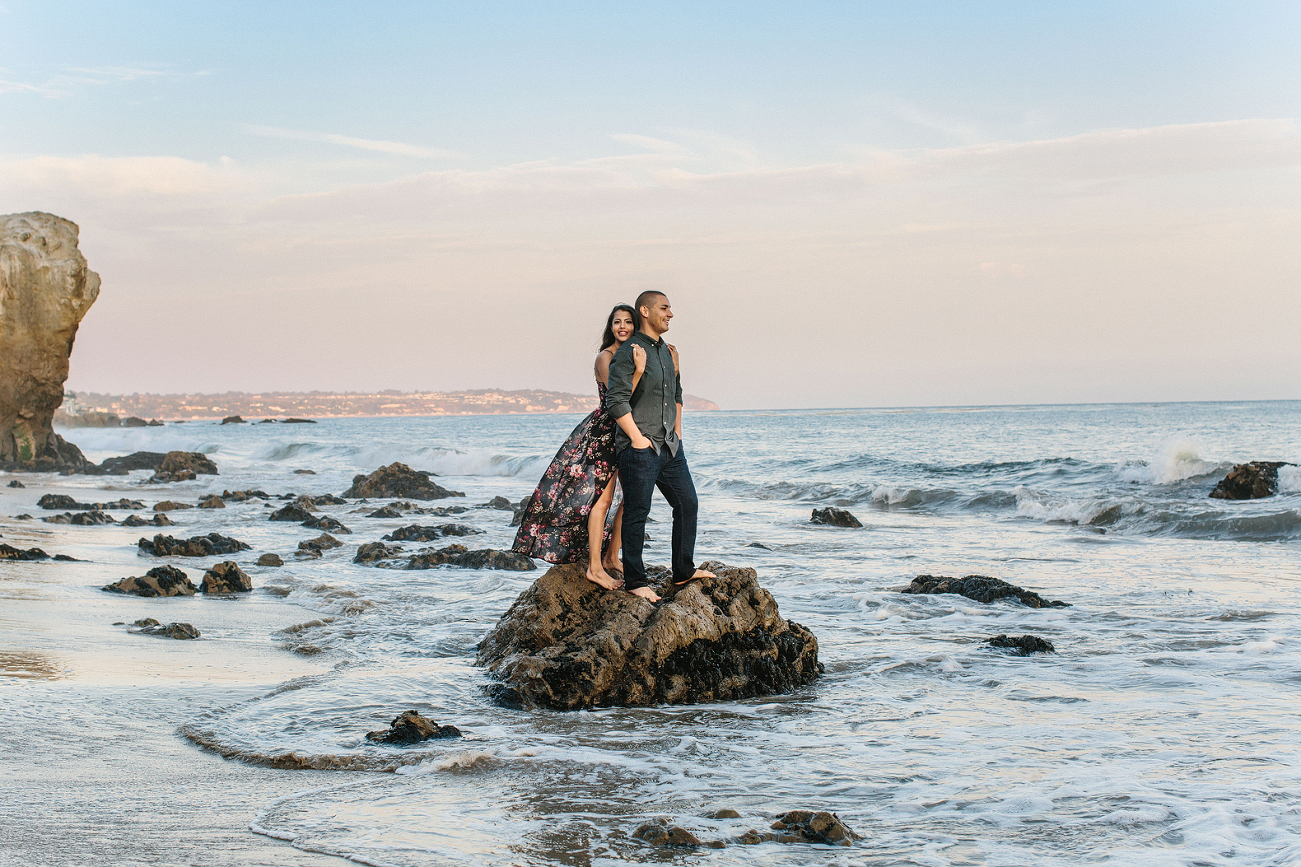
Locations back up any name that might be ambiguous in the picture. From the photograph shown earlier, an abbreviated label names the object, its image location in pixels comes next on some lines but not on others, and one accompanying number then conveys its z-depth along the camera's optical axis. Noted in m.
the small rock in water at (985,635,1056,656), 6.99
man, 5.96
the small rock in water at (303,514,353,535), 15.01
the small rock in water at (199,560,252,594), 9.14
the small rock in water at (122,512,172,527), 15.06
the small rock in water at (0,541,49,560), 10.20
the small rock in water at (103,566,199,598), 8.76
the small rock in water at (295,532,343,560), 12.16
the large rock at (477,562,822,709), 5.71
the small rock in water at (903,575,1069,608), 8.95
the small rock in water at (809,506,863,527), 16.61
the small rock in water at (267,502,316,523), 16.53
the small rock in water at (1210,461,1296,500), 17.16
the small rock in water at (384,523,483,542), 13.81
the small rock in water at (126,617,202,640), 7.13
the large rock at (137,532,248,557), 11.62
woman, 6.41
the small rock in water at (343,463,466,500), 22.54
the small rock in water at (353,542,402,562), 11.85
